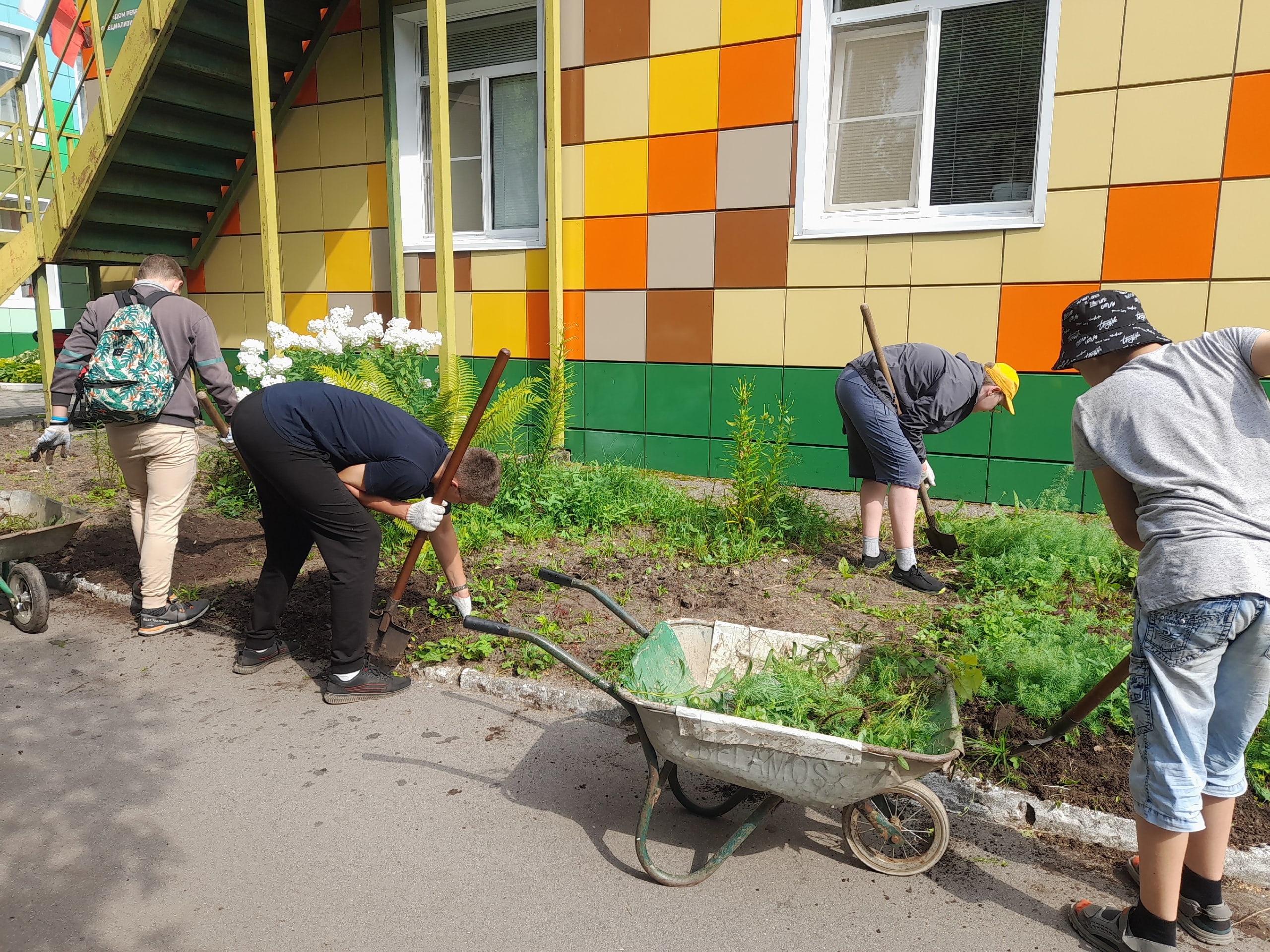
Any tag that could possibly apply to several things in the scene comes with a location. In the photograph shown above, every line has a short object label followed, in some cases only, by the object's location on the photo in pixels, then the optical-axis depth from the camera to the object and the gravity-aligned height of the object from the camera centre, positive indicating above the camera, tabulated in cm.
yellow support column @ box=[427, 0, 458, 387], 687 +148
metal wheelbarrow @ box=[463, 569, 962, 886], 237 -129
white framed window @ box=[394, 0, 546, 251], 786 +185
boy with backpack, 441 -41
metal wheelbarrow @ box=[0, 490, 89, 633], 457 -135
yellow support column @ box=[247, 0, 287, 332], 705 +132
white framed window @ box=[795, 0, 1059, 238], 595 +153
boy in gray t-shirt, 212 -62
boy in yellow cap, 486 -49
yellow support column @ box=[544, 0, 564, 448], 718 +108
